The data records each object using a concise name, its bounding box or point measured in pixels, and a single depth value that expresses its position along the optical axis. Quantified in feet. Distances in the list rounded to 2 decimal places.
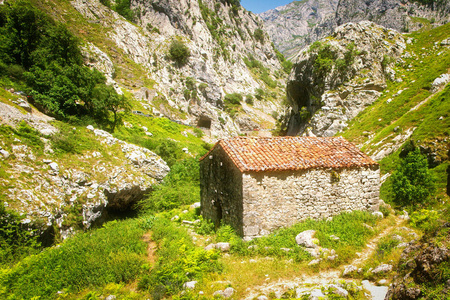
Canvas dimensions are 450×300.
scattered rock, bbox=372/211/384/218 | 39.55
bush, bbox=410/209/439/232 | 32.86
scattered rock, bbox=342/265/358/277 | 24.85
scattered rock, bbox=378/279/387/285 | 21.74
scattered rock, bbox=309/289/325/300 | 19.42
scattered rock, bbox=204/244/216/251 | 34.30
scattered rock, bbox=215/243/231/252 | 33.60
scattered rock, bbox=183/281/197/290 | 25.28
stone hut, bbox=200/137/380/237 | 35.78
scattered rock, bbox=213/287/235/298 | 23.41
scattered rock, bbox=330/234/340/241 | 32.17
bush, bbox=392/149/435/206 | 40.88
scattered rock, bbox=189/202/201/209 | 56.00
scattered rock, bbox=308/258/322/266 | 27.92
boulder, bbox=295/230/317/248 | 31.29
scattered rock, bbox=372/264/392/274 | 23.04
